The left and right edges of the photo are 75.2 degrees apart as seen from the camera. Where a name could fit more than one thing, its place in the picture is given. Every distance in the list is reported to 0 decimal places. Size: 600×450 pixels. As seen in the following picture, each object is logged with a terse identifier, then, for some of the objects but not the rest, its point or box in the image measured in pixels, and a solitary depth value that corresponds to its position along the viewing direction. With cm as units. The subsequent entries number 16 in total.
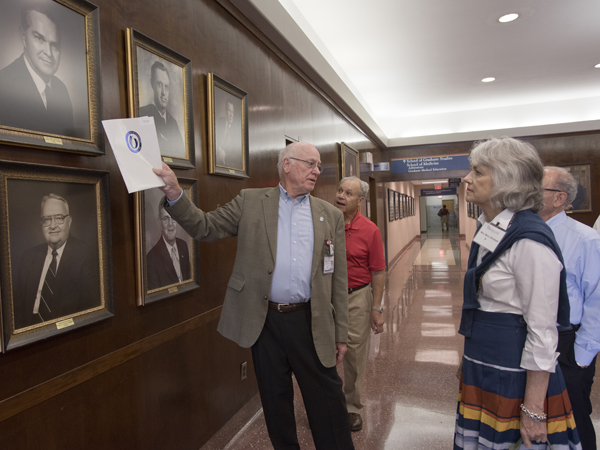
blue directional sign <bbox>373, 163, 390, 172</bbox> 891
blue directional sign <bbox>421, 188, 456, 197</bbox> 2406
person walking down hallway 2743
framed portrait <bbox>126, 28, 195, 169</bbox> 202
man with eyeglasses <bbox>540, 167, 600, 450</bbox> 186
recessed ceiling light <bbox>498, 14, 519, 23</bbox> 488
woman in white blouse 132
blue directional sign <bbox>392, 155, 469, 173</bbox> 991
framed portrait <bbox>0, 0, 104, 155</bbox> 144
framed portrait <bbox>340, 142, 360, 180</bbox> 625
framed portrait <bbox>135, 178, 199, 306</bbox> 206
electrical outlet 319
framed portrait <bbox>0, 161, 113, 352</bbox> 145
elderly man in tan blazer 191
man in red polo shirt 287
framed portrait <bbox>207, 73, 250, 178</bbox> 271
